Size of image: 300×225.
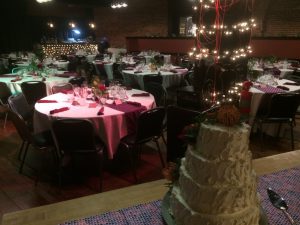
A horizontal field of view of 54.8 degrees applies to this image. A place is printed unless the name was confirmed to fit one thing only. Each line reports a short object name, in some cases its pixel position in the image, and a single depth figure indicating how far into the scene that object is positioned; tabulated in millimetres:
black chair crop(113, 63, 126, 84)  7032
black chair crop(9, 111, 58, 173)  3006
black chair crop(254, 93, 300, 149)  3834
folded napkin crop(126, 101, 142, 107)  3436
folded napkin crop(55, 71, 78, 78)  5508
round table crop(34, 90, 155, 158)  3039
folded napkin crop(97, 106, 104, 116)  3043
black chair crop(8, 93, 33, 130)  3488
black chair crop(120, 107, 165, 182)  3086
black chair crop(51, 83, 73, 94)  4430
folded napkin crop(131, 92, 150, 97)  3919
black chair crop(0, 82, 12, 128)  4874
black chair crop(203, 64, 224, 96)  4297
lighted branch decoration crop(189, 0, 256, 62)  4906
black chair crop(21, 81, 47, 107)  4539
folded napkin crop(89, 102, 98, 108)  3332
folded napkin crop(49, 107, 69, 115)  3114
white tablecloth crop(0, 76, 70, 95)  4887
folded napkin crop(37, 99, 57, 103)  3611
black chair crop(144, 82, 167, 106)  4512
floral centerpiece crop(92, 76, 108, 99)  3551
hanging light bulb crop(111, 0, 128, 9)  11430
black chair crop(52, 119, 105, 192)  2746
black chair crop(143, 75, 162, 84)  5430
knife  1239
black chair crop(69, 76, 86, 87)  4832
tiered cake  996
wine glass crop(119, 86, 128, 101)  3701
